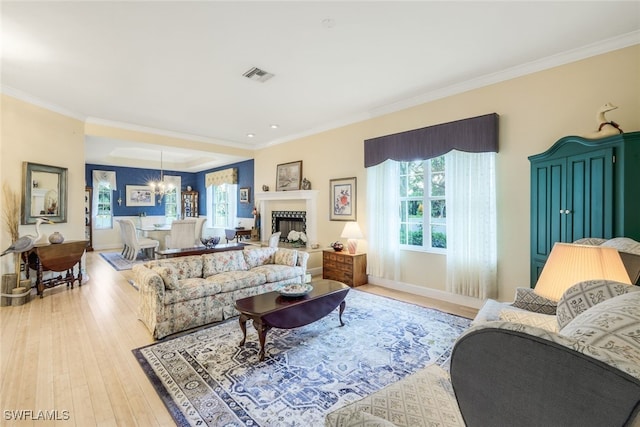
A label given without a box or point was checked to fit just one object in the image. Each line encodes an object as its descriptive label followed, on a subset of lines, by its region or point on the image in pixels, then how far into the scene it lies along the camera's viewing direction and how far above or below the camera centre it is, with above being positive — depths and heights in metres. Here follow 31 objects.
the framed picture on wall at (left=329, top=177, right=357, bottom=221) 5.04 +0.25
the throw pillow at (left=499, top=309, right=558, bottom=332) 1.71 -0.67
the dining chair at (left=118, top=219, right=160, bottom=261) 6.53 -0.69
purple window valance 3.48 +0.99
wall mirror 4.13 +0.31
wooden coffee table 2.43 -0.86
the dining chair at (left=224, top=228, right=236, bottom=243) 7.23 -0.55
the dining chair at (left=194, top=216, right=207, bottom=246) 6.41 -0.38
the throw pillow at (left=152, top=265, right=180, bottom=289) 2.93 -0.65
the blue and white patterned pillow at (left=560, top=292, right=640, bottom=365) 0.63 -0.29
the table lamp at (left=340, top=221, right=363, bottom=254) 4.77 -0.36
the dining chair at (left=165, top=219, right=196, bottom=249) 5.97 -0.44
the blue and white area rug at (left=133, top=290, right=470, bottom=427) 1.88 -1.26
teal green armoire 2.28 +0.19
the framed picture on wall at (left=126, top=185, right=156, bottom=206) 8.92 +0.55
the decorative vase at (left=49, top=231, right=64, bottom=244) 4.19 -0.36
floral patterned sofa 2.90 -0.80
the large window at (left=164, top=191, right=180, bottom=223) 9.70 +0.31
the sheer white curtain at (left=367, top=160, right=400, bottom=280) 4.48 -0.09
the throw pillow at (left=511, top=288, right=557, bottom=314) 2.16 -0.69
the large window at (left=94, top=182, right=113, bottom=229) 8.42 +0.18
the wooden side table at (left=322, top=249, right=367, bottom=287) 4.65 -0.90
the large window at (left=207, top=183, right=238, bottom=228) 8.45 +0.26
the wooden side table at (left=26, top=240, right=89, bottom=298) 4.05 -0.68
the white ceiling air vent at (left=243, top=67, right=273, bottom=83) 3.26 +1.62
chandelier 9.09 +0.76
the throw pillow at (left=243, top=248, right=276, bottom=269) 3.96 -0.61
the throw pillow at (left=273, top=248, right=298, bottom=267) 4.08 -0.64
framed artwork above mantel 6.08 +0.81
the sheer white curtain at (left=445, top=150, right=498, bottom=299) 3.52 -0.14
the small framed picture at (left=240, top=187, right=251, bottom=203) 7.63 +0.50
